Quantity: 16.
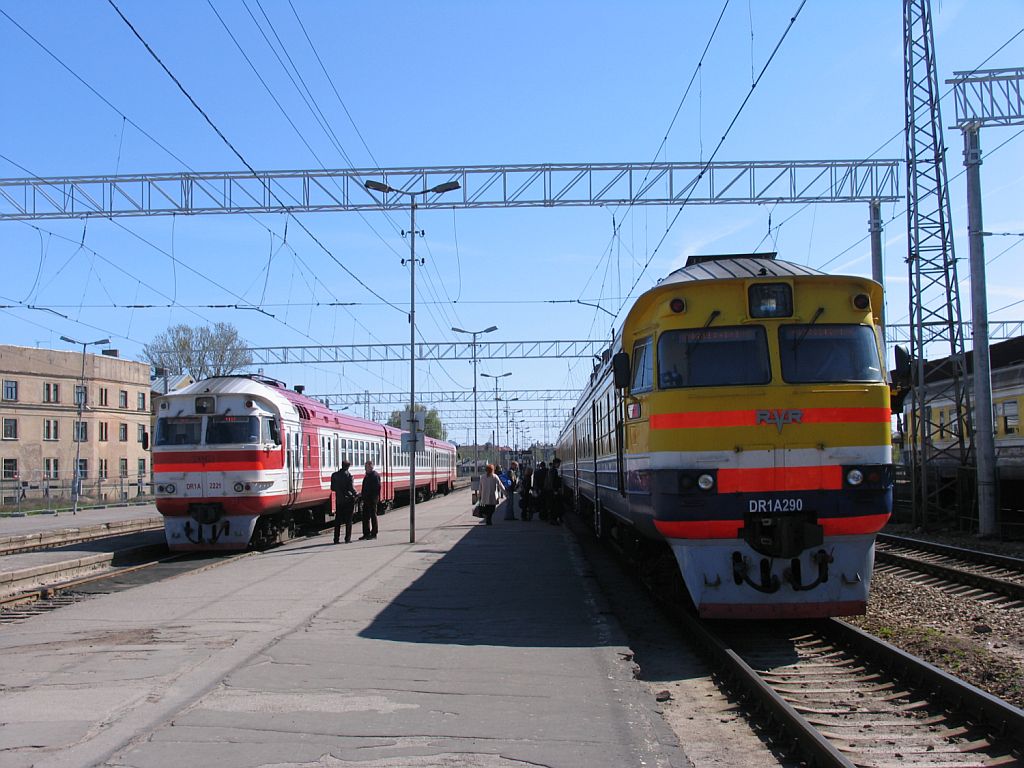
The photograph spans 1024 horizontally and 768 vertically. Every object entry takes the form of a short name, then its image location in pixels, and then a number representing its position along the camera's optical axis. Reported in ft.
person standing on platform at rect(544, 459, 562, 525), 77.57
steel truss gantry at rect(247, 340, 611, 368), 141.18
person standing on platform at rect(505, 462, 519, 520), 83.86
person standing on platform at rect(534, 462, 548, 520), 81.30
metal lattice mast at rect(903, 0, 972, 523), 68.08
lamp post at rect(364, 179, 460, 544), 65.40
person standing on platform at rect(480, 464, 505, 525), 72.64
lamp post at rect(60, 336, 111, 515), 111.75
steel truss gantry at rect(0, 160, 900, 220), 72.54
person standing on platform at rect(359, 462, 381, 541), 60.95
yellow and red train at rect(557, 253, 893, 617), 26.89
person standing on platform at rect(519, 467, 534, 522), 84.28
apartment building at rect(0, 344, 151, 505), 170.19
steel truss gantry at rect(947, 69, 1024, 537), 60.34
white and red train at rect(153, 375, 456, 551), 56.08
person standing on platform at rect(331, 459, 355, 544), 59.98
